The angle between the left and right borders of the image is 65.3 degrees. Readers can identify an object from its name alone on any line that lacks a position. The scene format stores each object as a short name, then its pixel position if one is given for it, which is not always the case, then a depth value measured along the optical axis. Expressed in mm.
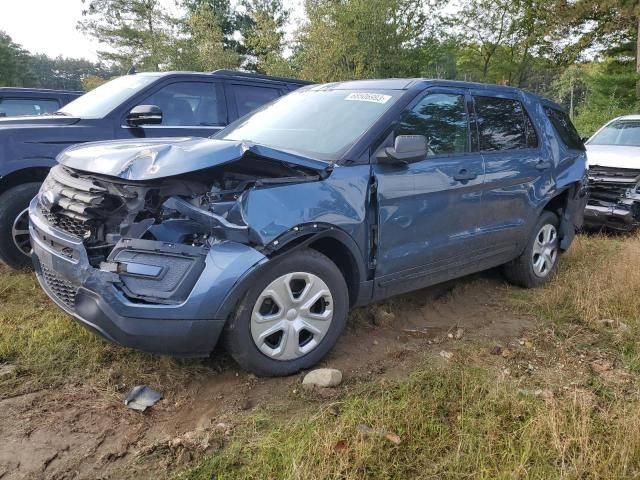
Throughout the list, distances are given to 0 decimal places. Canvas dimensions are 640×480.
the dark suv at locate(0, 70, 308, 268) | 4238
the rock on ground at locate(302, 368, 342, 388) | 2748
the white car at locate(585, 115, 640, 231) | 6480
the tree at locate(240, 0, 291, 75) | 20859
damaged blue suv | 2486
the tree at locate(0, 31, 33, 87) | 37938
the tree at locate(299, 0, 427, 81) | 18422
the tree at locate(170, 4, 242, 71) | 21472
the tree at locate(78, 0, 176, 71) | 23297
